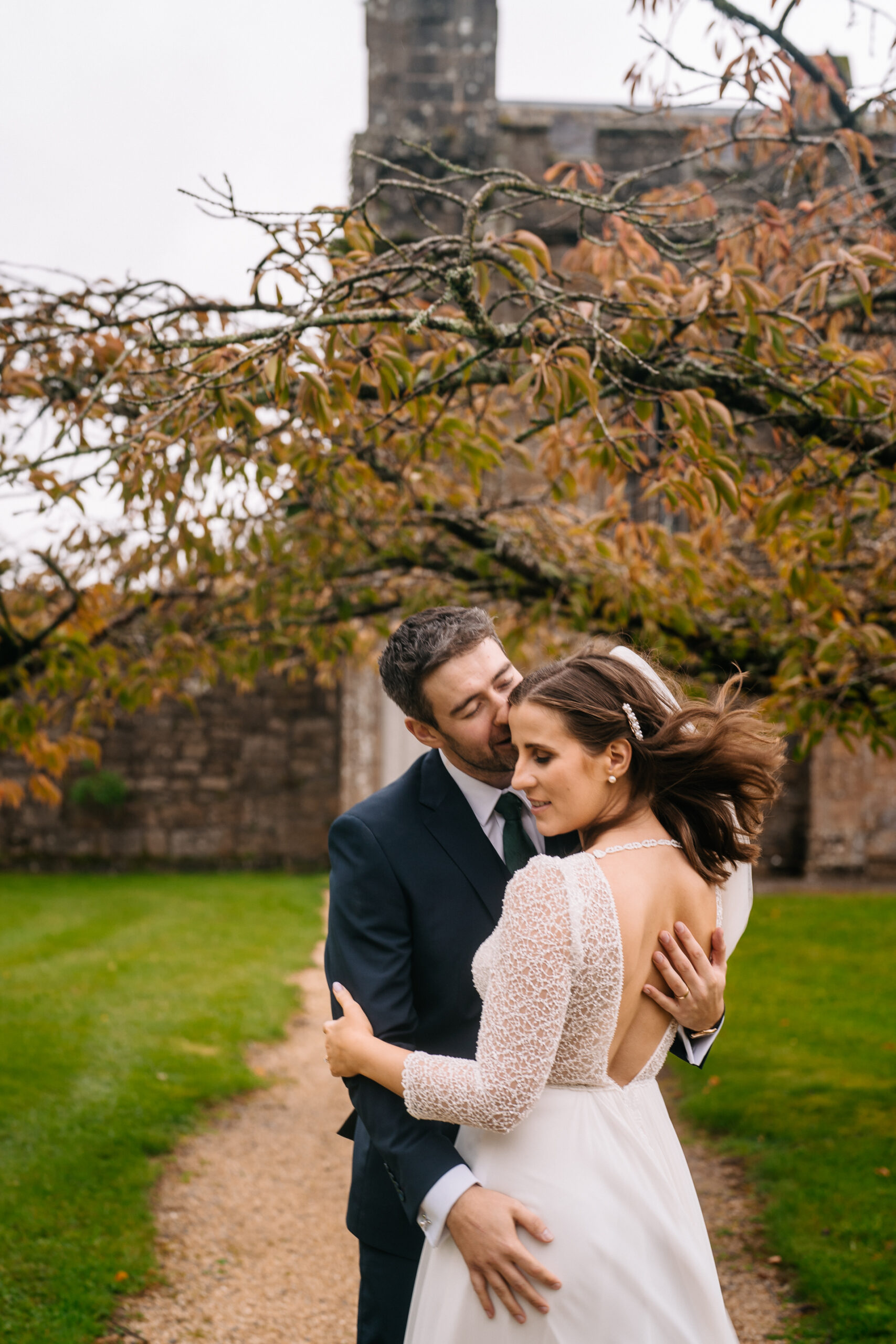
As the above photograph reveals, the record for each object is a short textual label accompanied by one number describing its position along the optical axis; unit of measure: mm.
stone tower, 8766
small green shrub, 11531
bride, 1527
